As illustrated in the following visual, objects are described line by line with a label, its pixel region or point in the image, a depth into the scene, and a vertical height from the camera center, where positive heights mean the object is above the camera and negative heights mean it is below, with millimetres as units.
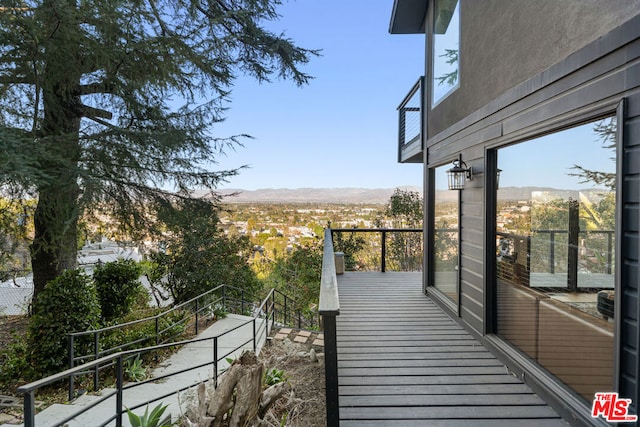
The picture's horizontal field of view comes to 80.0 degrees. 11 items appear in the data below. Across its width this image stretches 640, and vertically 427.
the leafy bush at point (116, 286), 7918 -1724
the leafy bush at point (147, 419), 3680 -2101
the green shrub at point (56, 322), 5816 -1813
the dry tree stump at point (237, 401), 3303 -1754
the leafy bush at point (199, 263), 10867 -1749
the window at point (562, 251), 2305 -359
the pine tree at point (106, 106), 5812 +1883
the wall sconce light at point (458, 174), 4355 +331
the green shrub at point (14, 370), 5848 -2584
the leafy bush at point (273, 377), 4414 -2031
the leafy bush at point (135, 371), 6043 -2686
